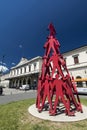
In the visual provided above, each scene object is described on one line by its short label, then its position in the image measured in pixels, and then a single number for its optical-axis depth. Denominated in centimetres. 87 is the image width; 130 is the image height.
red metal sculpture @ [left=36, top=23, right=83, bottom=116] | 610
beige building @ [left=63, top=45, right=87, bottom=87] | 2284
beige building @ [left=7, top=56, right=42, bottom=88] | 3209
